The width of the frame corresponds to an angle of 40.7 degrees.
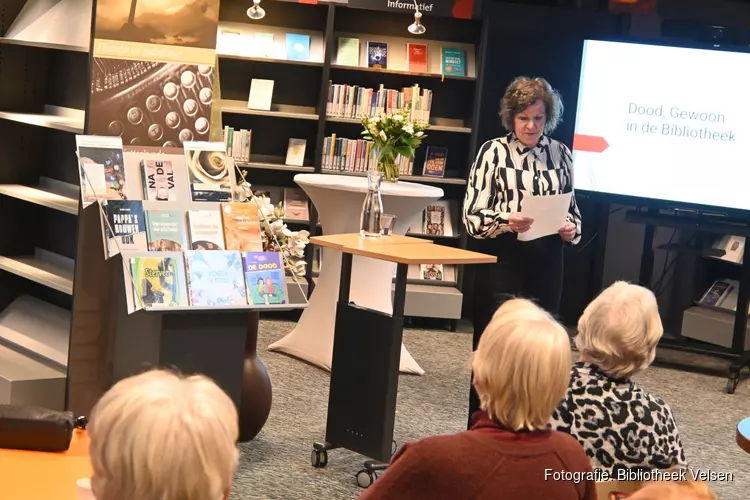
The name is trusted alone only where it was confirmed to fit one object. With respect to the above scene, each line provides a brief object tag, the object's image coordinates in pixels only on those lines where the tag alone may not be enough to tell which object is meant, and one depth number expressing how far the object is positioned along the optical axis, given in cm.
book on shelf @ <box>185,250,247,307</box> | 375
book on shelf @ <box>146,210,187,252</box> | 375
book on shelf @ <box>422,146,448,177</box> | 745
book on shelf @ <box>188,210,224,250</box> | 382
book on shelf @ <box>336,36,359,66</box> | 722
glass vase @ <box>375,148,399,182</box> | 541
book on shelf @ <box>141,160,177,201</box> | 383
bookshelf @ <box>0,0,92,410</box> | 425
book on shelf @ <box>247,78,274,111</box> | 718
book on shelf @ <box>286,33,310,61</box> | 714
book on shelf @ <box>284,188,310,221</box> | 730
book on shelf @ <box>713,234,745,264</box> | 699
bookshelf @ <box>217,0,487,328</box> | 715
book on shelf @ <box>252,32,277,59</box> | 713
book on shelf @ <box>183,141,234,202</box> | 391
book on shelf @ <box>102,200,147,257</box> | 370
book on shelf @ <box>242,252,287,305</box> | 387
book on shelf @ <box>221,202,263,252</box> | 391
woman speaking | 431
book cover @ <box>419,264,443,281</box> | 741
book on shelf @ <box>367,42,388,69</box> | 726
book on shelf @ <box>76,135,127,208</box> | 370
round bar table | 550
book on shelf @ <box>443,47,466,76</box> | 732
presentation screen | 651
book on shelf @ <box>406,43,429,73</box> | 731
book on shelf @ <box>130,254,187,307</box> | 364
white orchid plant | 410
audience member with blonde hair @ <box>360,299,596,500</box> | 206
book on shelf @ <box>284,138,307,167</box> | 729
